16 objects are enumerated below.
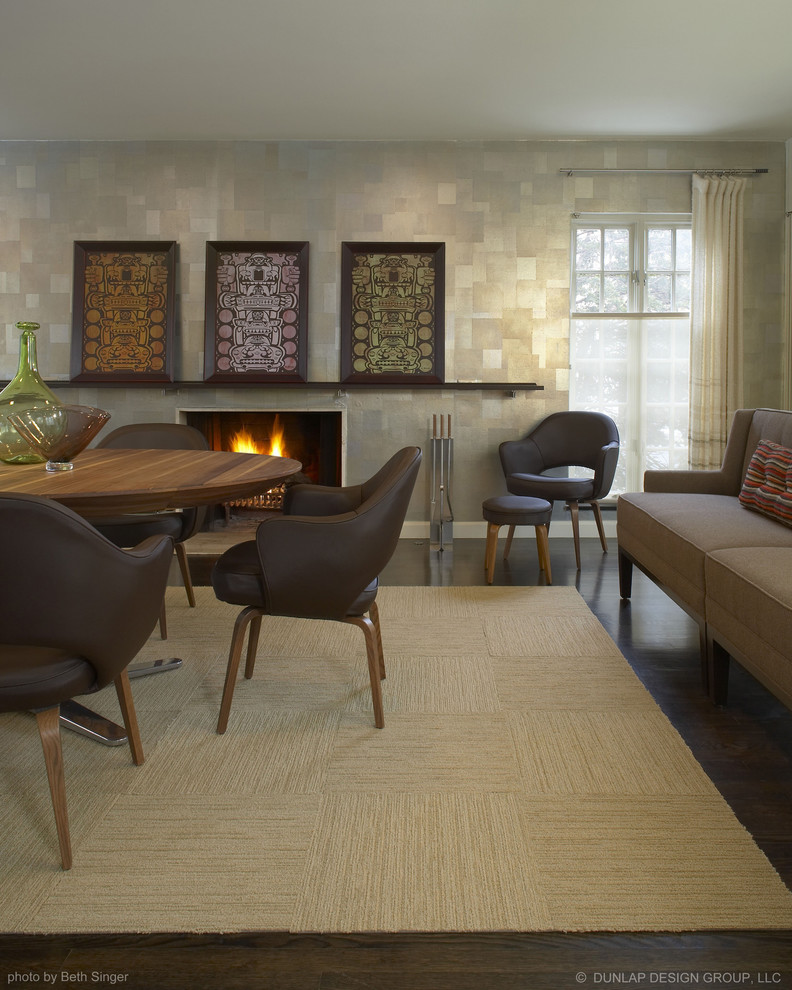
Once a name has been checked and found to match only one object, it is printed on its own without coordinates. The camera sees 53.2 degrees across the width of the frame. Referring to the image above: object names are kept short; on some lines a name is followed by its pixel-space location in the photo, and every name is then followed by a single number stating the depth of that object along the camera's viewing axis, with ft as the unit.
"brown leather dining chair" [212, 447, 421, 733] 7.48
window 18.39
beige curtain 17.63
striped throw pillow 10.59
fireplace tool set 17.72
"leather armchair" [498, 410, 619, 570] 15.87
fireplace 18.81
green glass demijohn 9.10
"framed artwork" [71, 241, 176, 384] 17.95
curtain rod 17.67
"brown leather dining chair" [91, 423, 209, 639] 10.21
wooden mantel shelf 17.74
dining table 7.28
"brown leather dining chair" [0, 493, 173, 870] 5.36
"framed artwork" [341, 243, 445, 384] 17.89
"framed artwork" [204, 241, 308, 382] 17.89
